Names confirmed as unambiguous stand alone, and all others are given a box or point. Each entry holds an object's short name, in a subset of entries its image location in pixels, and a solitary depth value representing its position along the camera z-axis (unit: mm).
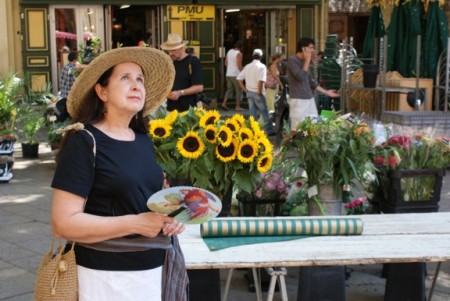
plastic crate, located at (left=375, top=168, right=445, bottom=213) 5039
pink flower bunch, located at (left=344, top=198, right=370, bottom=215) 5562
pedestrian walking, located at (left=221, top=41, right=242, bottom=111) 18109
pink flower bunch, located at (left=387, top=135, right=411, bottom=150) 5148
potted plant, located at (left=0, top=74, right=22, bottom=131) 9352
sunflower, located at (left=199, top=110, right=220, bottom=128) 4738
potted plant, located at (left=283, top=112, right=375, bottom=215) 4902
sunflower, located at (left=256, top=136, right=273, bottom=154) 4662
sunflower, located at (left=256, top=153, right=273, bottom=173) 4664
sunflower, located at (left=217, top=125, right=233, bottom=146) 4570
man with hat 8472
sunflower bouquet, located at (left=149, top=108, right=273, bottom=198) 4617
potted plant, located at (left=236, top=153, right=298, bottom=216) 5152
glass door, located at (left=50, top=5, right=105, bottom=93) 17781
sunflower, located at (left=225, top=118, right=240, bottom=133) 4617
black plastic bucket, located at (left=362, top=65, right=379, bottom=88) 12430
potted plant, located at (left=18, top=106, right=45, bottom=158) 10961
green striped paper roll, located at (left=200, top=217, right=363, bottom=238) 3988
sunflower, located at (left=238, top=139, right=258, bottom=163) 4609
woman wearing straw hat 2596
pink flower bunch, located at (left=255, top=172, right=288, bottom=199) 5164
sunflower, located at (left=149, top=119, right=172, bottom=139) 4840
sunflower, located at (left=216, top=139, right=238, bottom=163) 4613
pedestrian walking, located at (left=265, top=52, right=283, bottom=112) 15164
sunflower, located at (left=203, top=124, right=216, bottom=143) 4617
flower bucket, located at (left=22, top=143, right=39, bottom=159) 11203
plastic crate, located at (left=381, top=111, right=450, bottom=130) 10359
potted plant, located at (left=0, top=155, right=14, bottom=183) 9164
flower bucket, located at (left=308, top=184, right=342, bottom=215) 5020
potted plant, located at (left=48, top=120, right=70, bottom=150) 10331
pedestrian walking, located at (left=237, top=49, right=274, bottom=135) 13688
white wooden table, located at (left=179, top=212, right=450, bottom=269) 3598
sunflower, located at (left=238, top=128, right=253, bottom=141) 4617
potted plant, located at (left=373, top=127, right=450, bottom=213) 5059
